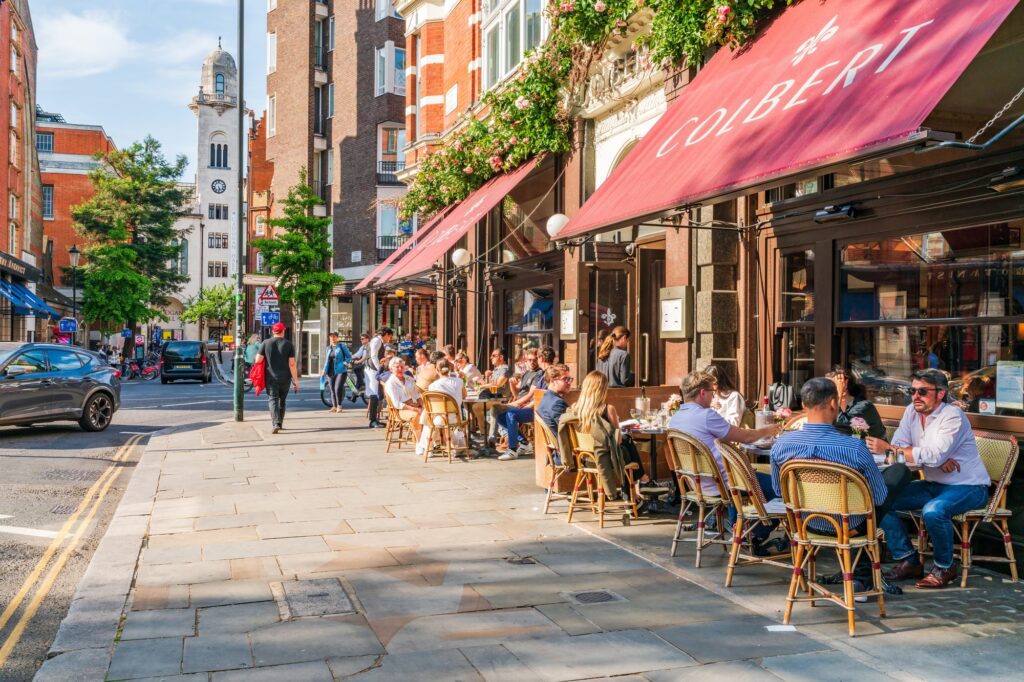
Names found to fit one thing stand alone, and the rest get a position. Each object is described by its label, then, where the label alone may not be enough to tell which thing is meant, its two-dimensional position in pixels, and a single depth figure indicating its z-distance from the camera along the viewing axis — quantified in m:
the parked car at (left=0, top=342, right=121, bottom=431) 14.04
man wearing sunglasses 5.84
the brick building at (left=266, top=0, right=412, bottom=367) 37.06
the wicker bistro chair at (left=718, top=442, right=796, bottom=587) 5.73
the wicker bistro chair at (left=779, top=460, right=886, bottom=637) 4.95
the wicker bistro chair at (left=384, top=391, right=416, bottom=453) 13.08
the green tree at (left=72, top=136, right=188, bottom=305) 51.16
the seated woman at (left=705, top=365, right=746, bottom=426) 8.49
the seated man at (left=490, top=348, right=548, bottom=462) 11.77
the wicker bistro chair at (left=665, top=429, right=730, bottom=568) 6.25
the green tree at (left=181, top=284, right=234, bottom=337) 94.75
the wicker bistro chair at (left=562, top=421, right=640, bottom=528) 7.66
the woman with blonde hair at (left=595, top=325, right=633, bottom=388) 11.22
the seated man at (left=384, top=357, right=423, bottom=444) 12.91
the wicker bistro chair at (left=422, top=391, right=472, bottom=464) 11.67
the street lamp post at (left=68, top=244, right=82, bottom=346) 36.81
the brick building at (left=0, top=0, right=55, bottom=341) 35.78
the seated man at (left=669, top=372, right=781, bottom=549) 6.59
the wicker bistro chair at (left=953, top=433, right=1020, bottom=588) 5.93
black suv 33.97
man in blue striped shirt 5.14
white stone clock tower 98.94
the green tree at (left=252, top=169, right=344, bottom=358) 32.88
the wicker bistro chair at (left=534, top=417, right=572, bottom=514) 8.16
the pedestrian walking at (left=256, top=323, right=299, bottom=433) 14.79
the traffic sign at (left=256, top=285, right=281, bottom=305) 22.37
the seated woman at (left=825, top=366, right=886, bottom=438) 7.09
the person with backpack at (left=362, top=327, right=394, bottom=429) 16.30
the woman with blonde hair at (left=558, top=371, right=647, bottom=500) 7.60
